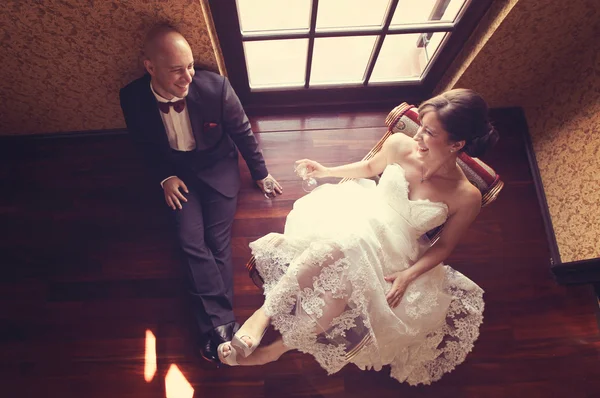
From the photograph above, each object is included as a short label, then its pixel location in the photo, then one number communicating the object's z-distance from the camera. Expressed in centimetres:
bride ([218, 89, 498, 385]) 167
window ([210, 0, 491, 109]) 208
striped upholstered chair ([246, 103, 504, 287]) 179
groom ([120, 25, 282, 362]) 189
